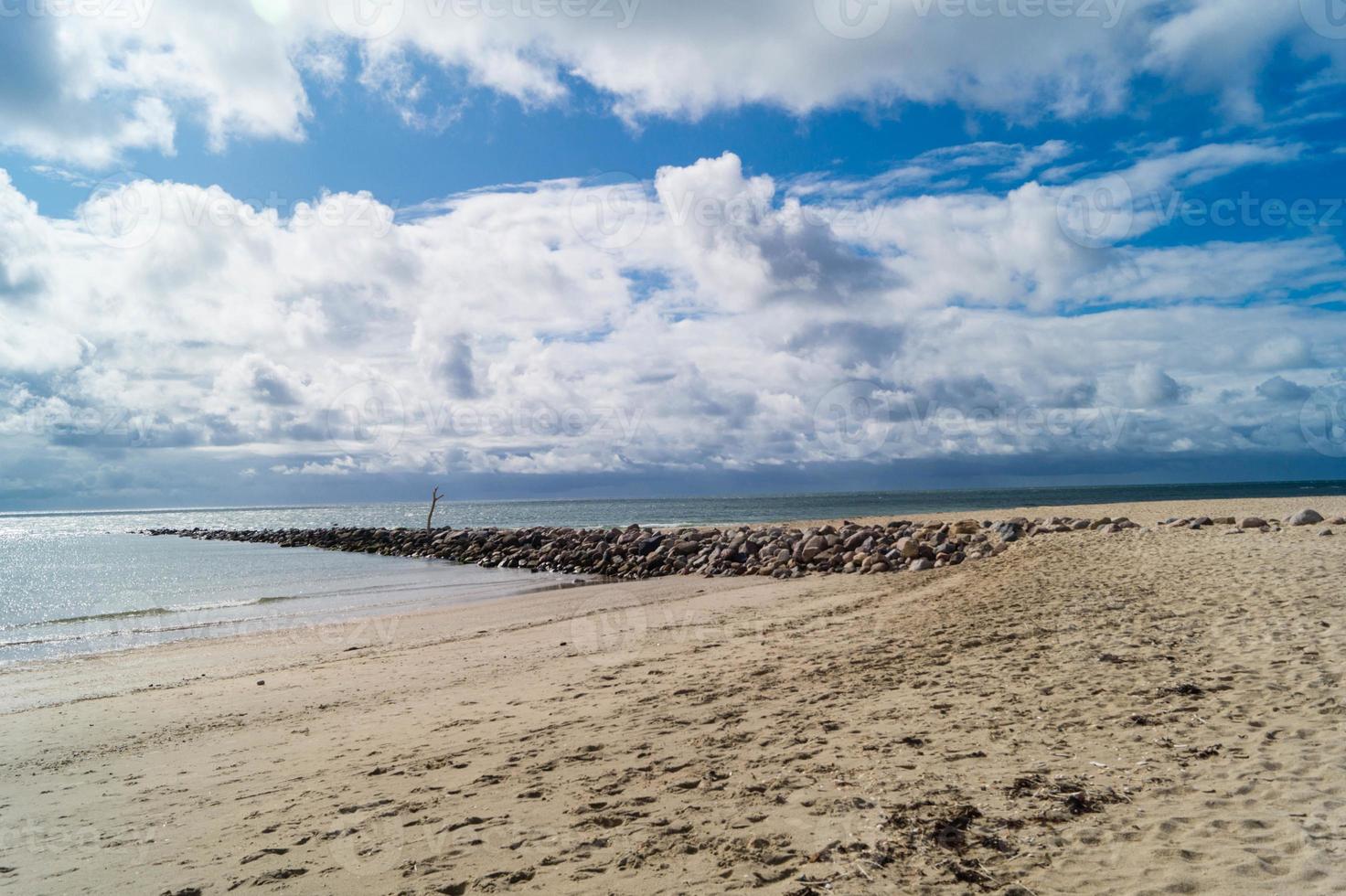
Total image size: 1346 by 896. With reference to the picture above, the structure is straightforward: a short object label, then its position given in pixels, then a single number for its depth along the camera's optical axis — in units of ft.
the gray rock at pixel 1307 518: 56.39
